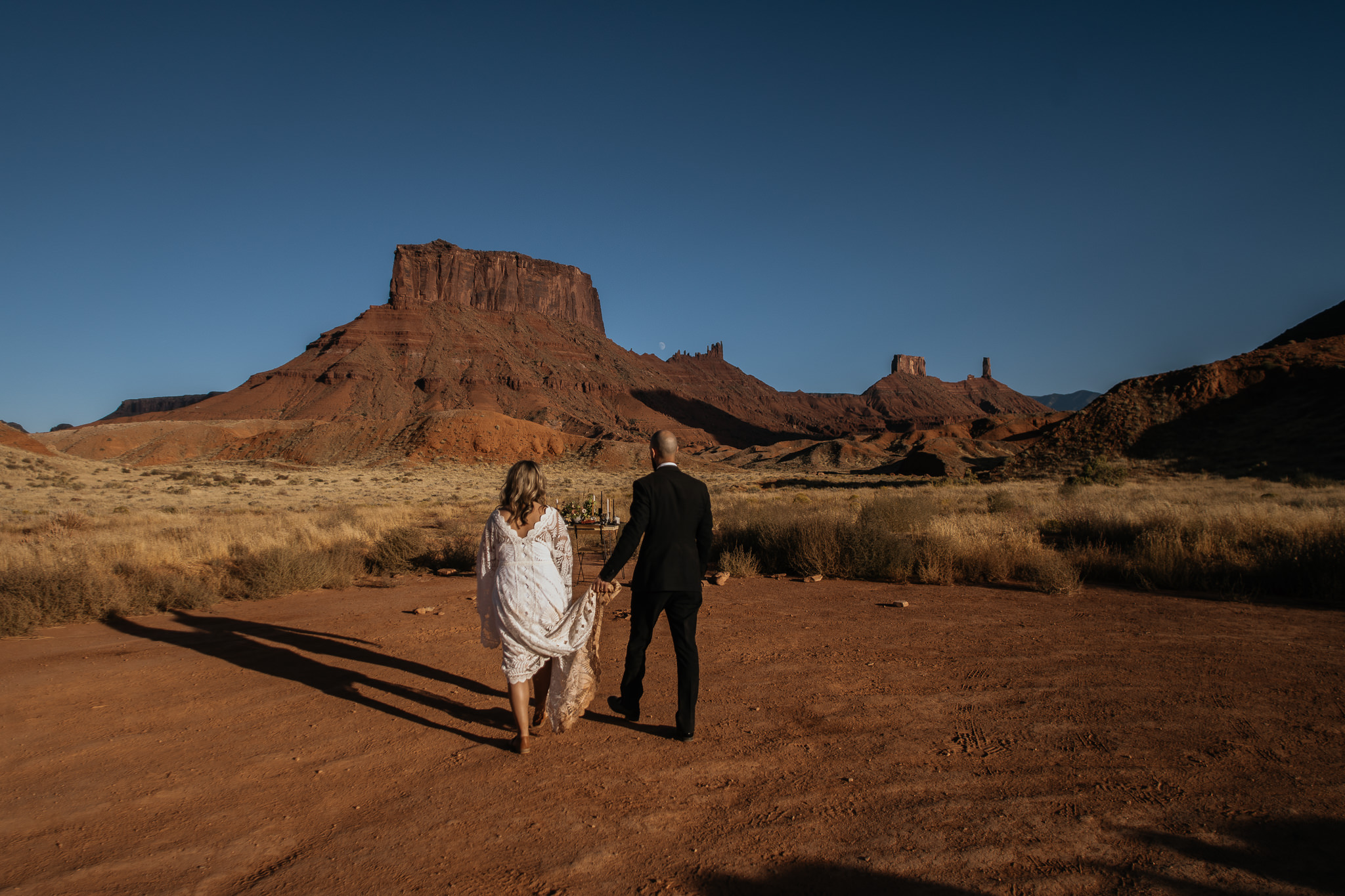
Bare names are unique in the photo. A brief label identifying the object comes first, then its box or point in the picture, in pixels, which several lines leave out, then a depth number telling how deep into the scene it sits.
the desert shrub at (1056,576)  7.82
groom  4.01
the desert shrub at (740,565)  9.87
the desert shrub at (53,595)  7.01
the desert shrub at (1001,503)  16.40
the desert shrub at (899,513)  11.48
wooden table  11.06
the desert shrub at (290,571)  9.07
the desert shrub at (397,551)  10.87
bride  3.92
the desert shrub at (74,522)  14.74
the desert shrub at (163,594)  7.91
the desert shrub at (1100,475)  25.05
